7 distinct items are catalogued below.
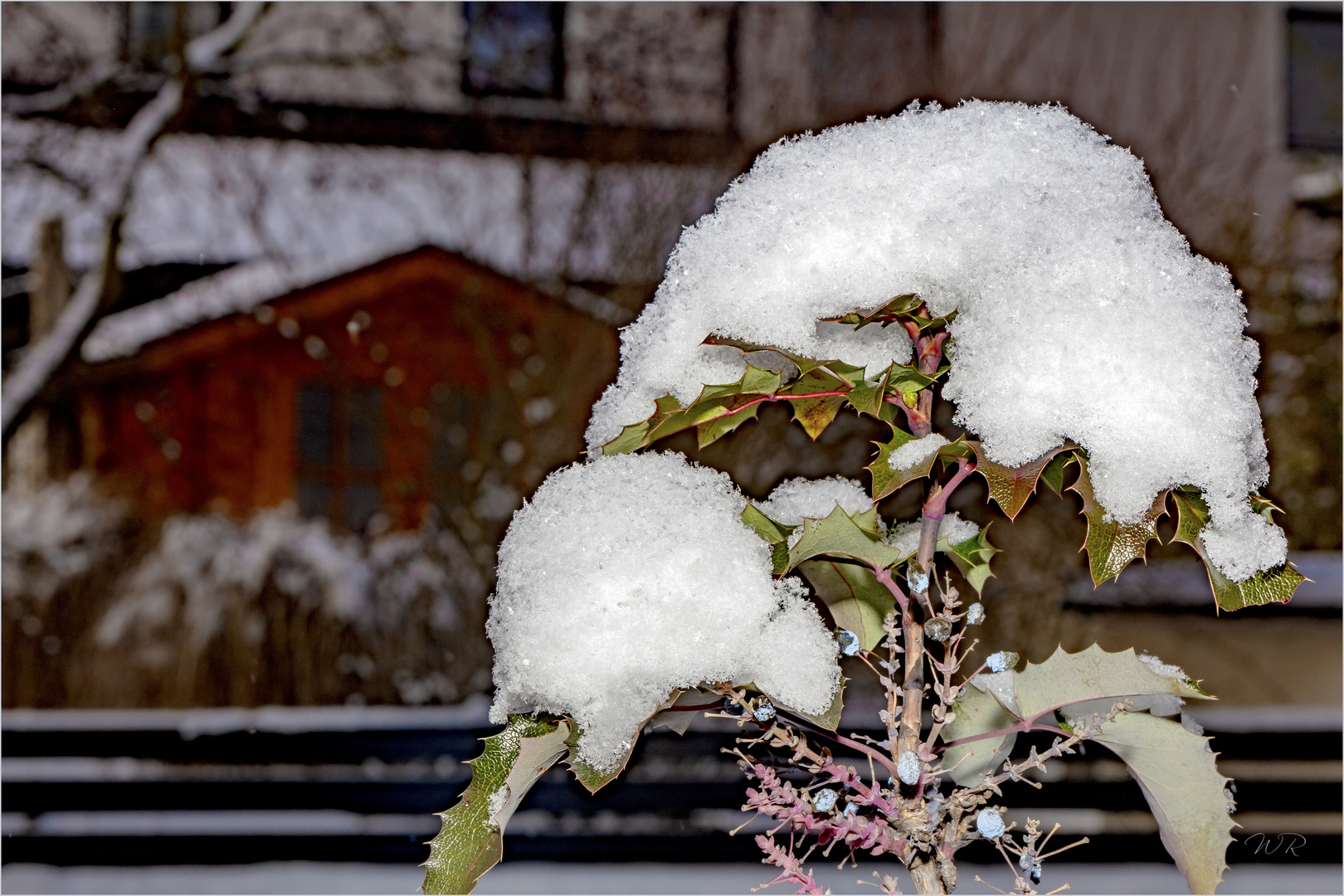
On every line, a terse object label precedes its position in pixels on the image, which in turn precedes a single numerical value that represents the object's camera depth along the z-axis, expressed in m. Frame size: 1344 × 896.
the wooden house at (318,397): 4.96
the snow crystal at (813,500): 1.07
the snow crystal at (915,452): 1.03
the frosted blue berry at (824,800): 1.02
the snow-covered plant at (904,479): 1.01
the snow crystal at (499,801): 1.02
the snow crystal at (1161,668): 1.04
